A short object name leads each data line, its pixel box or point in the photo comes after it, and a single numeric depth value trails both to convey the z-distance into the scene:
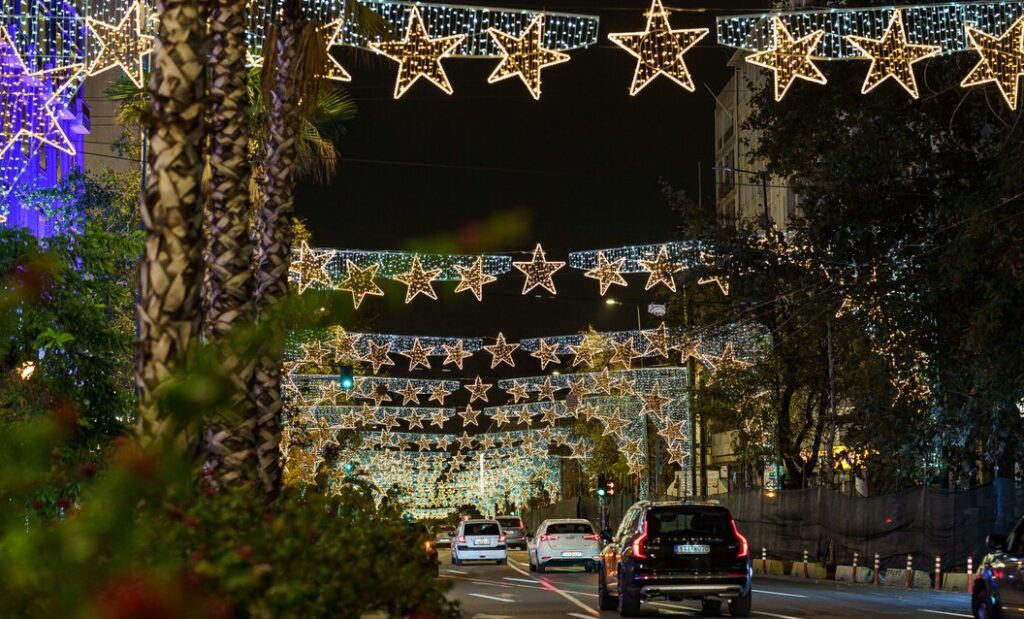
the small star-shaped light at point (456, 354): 52.33
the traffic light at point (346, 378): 38.41
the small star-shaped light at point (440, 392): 62.92
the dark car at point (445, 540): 74.81
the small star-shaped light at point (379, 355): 51.18
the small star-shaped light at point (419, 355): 52.12
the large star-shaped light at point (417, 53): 19.87
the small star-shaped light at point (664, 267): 38.22
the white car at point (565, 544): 40.06
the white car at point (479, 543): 48.69
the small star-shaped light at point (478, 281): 34.88
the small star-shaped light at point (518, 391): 63.00
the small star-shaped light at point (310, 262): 36.06
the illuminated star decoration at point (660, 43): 20.16
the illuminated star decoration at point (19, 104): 24.03
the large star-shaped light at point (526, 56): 19.97
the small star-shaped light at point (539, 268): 35.78
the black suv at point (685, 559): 20.97
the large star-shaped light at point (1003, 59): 20.80
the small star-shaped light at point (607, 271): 37.59
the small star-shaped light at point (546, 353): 53.31
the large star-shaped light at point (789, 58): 20.75
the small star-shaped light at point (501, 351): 52.56
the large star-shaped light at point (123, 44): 20.28
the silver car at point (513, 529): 67.75
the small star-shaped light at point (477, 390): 63.41
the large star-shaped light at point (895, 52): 20.67
